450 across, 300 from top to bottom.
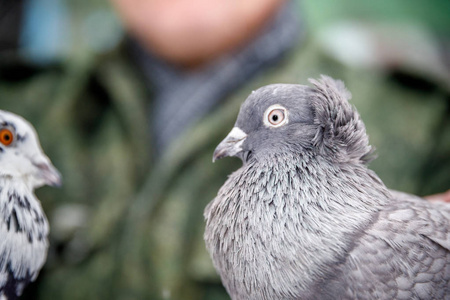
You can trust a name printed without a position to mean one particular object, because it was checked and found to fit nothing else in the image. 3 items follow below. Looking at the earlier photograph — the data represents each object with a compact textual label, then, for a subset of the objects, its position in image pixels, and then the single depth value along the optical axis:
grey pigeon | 0.47
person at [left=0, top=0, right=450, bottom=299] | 1.02
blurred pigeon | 0.53
